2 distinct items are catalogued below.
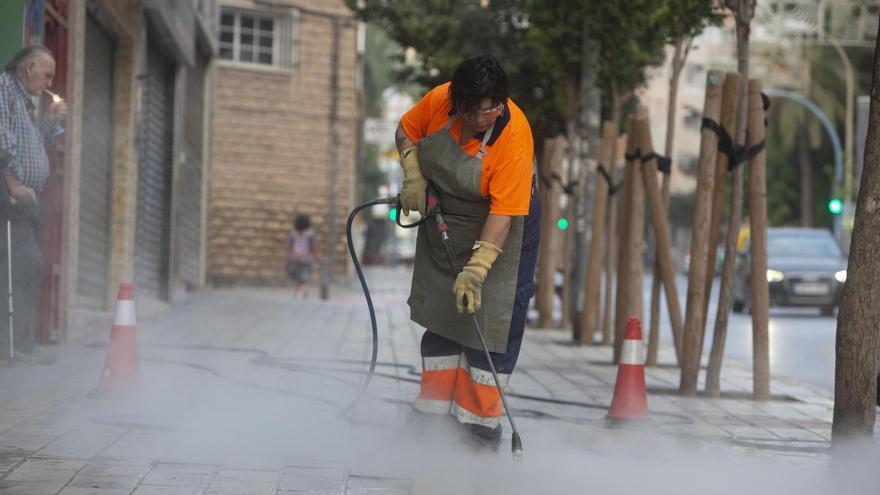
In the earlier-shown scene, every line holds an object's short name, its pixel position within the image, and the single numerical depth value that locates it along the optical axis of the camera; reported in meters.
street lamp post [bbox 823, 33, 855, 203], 34.75
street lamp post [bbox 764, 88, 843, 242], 38.06
